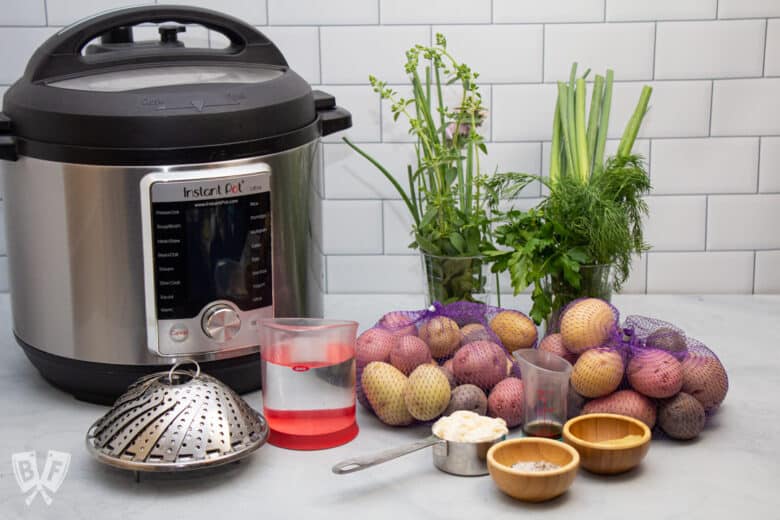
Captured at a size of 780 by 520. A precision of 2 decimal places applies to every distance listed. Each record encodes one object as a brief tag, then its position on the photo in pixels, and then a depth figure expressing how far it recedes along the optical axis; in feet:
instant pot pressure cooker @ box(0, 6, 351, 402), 5.72
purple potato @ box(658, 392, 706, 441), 5.75
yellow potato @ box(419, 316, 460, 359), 5.97
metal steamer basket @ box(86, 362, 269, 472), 5.49
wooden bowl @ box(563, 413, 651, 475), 5.53
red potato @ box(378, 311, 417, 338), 6.00
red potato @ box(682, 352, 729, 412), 5.80
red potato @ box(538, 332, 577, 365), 5.93
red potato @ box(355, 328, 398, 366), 5.96
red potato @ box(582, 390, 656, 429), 5.73
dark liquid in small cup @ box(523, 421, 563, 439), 5.70
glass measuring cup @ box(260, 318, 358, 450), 5.80
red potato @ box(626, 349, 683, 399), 5.72
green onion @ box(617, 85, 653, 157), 6.64
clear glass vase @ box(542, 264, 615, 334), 6.21
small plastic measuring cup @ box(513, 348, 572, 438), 5.69
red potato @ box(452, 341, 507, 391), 5.86
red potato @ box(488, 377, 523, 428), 5.83
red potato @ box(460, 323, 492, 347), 5.96
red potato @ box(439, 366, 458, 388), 5.87
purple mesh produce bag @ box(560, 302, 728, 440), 5.73
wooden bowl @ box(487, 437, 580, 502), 5.37
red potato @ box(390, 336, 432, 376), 5.90
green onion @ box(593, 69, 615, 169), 6.67
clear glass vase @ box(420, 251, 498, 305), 6.34
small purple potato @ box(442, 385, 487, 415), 5.80
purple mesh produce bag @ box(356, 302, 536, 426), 5.87
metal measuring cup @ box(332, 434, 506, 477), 5.59
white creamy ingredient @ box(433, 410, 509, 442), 5.63
